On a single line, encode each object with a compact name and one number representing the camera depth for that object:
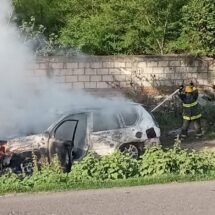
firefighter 16.67
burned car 10.80
